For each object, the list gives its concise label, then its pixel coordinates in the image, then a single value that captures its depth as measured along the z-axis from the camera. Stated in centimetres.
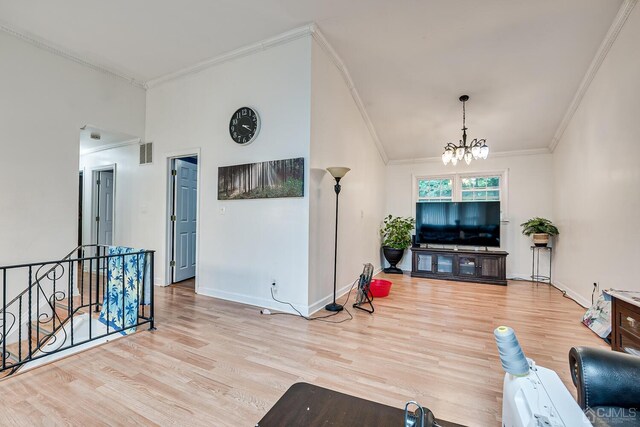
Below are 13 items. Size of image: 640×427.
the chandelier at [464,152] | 403
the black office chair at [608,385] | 111
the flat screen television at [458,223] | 554
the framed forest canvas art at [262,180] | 338
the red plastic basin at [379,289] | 420
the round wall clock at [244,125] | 367
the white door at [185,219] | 465
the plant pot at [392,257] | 595
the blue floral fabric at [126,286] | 283
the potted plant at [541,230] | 502
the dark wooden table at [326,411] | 102
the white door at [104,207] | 564
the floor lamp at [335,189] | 345
